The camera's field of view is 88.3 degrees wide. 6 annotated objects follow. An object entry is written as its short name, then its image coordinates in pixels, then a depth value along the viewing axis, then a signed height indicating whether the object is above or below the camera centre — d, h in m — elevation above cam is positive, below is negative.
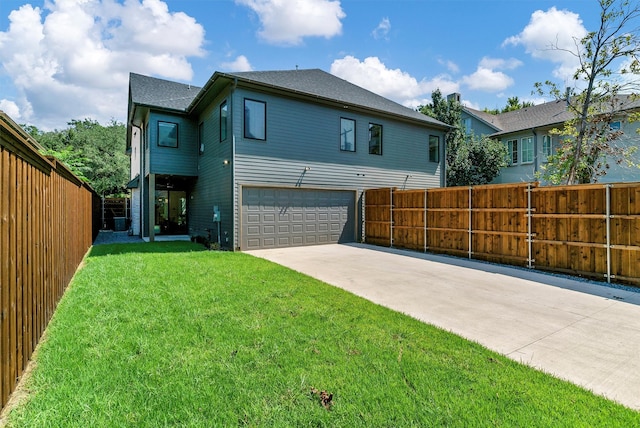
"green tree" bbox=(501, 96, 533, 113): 34.08 +11.57
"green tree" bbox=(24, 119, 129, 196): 26.53 +5.86
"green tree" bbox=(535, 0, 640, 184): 9.85 +4.21
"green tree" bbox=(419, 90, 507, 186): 18.45 +3.49
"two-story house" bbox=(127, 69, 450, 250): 10.09 +2.24
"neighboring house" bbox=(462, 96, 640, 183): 14.41 +4.14
